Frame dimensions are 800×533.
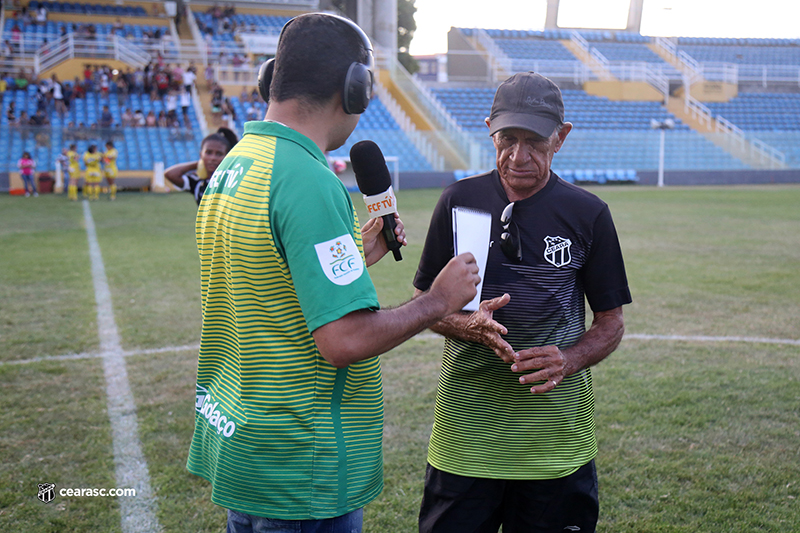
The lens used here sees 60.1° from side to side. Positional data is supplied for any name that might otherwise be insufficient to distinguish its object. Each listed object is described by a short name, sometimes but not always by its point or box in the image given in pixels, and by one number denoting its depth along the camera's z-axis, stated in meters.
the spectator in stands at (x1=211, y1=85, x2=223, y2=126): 31.59
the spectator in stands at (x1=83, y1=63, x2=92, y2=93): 32.09
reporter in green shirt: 1.71
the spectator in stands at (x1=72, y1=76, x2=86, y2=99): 31.46
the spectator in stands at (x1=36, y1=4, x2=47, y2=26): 37.61
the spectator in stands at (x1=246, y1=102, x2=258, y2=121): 30.53
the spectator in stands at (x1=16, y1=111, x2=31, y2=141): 26.58
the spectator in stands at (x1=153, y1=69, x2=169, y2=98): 32.53
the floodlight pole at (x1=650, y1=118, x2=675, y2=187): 32.97
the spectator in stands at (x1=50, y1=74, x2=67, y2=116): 29.66
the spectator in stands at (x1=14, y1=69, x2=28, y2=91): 31.11
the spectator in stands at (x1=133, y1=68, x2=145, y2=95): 32.66
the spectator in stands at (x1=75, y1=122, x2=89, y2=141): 27.20
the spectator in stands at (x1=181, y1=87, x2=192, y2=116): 31.30
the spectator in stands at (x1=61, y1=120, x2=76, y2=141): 27.12
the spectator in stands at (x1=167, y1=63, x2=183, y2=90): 32.84
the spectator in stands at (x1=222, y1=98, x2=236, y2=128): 30.39
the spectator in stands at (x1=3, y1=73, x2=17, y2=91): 31.31
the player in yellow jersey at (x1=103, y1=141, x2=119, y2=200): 24.83
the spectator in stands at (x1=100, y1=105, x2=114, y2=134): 29.09
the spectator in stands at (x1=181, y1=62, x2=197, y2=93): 32.72
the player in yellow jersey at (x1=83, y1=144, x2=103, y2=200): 23.62
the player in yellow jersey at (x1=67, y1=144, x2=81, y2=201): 24.14
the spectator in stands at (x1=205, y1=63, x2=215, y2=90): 34.16
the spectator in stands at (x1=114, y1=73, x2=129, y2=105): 31.73
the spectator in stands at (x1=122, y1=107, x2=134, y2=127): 29.70
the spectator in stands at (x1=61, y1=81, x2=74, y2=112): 30.38
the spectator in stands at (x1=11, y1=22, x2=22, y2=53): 33.84
